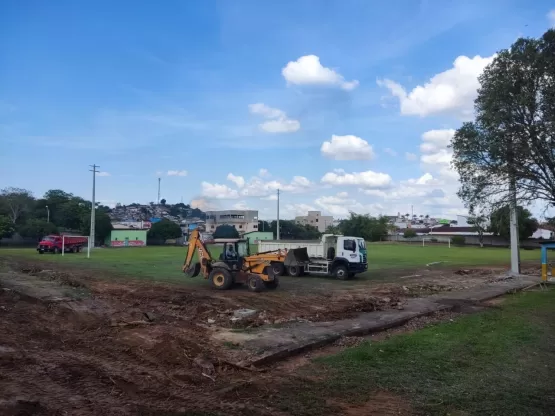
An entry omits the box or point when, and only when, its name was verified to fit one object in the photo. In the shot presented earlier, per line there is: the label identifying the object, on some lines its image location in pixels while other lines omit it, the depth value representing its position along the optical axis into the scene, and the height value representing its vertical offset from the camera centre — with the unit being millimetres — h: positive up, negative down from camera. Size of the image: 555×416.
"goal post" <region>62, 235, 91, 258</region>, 48462 -978
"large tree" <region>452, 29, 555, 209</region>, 18984 +4919
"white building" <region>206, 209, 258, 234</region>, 135625 +4837
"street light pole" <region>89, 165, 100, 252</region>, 67500 +3594
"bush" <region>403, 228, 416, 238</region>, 117125 +677
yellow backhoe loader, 20500 -1426
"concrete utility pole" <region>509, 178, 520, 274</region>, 29744 -639
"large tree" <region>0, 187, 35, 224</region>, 89156 +6102
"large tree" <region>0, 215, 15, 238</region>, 56906 +1069
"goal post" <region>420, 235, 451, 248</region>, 100188 -731
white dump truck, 28062 -1333
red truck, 49688 -1217
